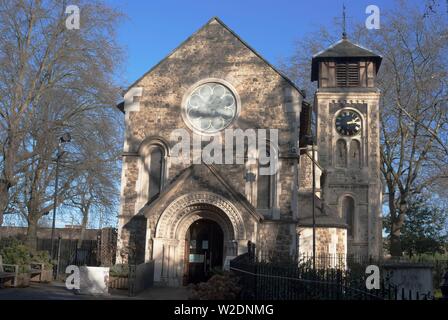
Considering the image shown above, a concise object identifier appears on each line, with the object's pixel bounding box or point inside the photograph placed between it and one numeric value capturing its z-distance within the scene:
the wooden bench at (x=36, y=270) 21.73
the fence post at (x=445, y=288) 7.79
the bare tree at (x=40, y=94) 24.92
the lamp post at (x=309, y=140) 24.33
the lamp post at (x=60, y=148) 24.12
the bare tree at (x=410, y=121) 32.91
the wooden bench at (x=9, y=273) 18.07
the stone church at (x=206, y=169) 21.88
